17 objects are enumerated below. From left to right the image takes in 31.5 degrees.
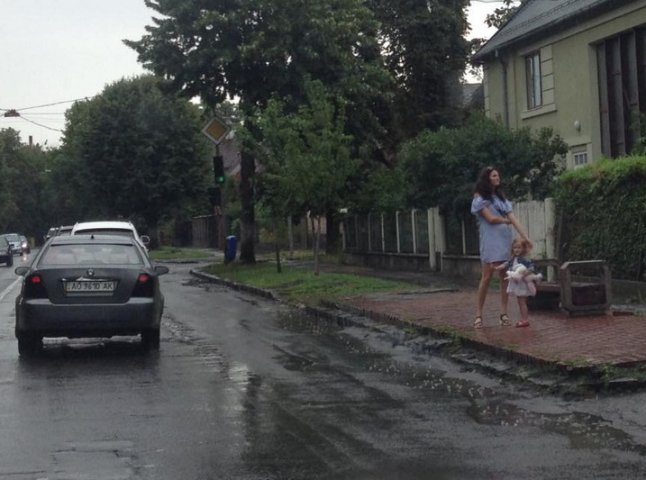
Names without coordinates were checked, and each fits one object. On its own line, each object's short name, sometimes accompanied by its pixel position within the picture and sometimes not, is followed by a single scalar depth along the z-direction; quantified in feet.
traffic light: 107.65
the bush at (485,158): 78.23
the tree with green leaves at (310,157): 83.92
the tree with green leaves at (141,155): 195.93
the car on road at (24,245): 214.73
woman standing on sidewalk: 43.83
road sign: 114.11
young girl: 42.63
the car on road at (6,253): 158.81
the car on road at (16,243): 229.04
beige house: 80.64
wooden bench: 44.78
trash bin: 118.73
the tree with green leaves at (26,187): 368.60
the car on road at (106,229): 74.79
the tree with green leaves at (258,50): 102.99
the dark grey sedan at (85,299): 43.57
